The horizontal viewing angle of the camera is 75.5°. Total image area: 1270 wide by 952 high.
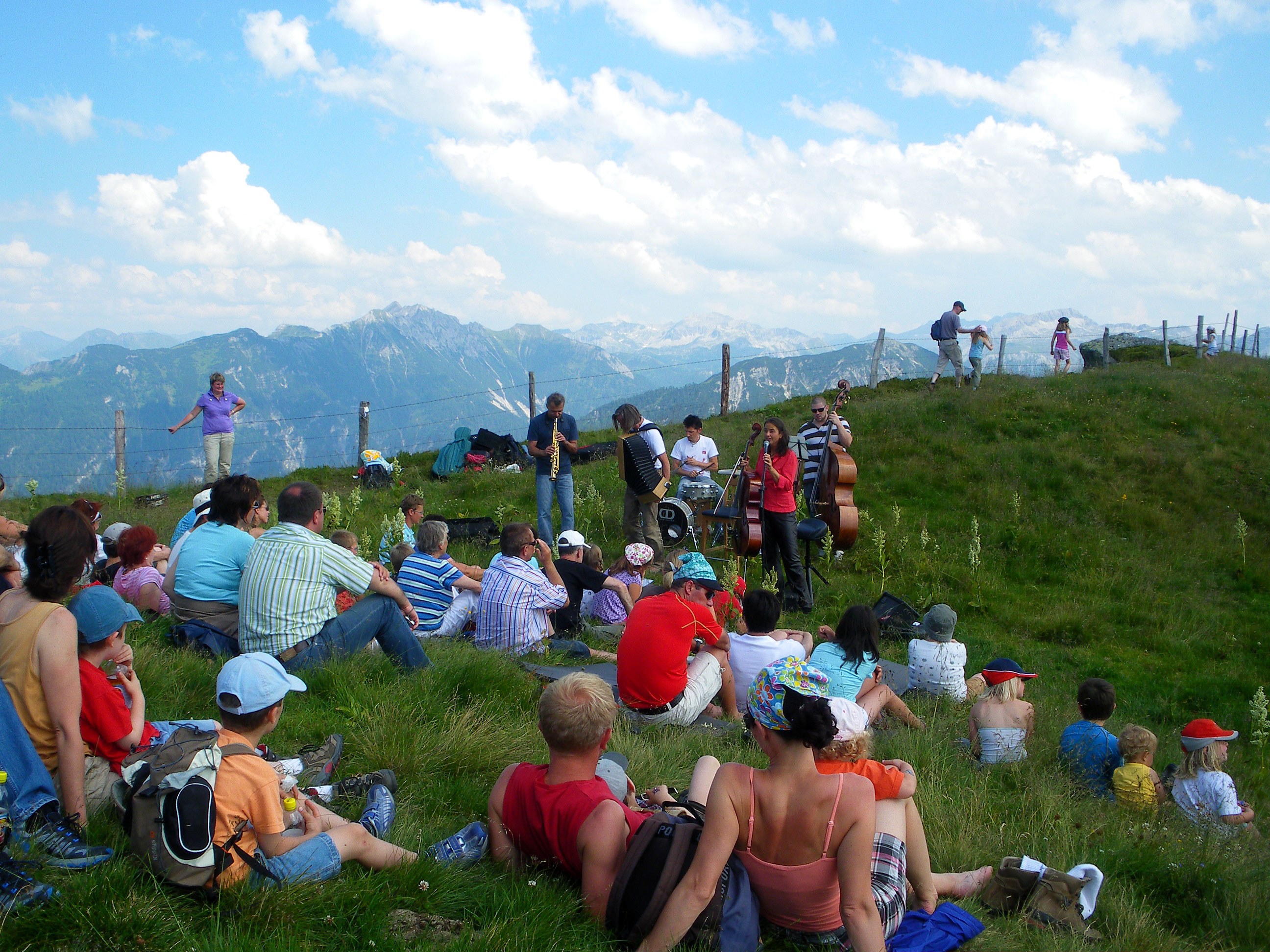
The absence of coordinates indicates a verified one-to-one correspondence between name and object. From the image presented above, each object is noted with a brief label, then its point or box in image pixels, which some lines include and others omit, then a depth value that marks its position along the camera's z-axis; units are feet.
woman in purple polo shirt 40.06
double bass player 31.81
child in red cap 14.15
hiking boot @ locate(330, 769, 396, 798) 11.42
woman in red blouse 26.96
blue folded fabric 9.23
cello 28.99
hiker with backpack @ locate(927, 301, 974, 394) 52.37
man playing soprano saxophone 32.65
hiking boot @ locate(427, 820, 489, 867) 9.75
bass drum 34.04
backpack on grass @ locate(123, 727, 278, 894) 7.96
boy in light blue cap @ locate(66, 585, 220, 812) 10.18
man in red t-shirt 15.90
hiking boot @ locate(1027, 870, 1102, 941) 10.23
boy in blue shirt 15.49
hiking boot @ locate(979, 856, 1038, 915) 10.55
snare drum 33.96
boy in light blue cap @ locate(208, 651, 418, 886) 8.61
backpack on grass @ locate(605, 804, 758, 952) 8.64
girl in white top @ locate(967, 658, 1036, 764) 16.20
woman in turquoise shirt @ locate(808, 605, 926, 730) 16.47
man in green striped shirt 15.48
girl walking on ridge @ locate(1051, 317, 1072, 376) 61.26
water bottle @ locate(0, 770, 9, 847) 7.99
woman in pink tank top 8.20
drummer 34.09
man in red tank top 9.06
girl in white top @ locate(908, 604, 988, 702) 19.34
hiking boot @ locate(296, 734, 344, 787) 11.54
